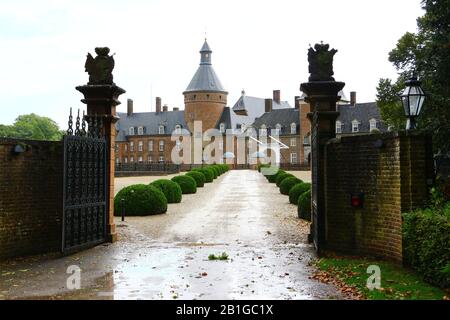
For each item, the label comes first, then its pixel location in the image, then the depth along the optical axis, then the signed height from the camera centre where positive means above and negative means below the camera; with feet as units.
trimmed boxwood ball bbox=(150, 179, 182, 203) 70.64 -2.51
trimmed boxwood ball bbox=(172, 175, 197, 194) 91.09 -2.16
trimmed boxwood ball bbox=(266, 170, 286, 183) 121.80 -1.63
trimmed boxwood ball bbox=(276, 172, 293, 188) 103.13 -1.19
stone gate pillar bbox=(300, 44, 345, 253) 31.73 +3.88
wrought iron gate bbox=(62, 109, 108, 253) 30.71 -0.86
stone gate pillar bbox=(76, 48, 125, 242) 35.73 +5.48
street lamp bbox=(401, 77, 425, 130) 27.12 +3.94
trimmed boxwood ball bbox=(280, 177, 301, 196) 82.94 -2.15
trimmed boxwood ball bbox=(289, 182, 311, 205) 62.87 -2.57
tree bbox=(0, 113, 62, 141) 296.51 +28.98
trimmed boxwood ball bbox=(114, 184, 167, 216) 54.39 -3.13
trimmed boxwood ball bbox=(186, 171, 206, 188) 109.87 -1.30
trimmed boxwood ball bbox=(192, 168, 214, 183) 129.79 -0.51
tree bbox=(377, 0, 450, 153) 60.54 +12.88
